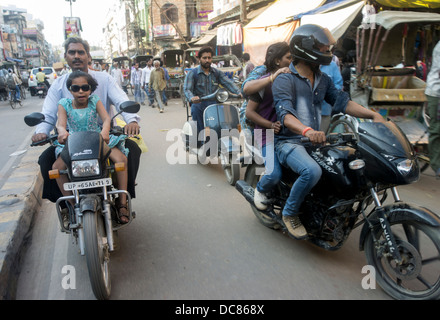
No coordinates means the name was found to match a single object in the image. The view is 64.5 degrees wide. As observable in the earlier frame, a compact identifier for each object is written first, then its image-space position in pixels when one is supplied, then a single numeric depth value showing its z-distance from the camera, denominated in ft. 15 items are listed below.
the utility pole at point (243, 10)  44.42
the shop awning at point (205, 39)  58.47
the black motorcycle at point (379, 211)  6.95
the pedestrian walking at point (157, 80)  42.59
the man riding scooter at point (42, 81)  70.80
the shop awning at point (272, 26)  32.14
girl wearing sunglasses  9.11
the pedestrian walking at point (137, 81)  51.26
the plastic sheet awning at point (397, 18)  18.71
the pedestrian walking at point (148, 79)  48.01
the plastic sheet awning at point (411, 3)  22.17
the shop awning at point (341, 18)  21.86
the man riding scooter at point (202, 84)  18.12
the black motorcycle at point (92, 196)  7.36
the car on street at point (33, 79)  71.44
